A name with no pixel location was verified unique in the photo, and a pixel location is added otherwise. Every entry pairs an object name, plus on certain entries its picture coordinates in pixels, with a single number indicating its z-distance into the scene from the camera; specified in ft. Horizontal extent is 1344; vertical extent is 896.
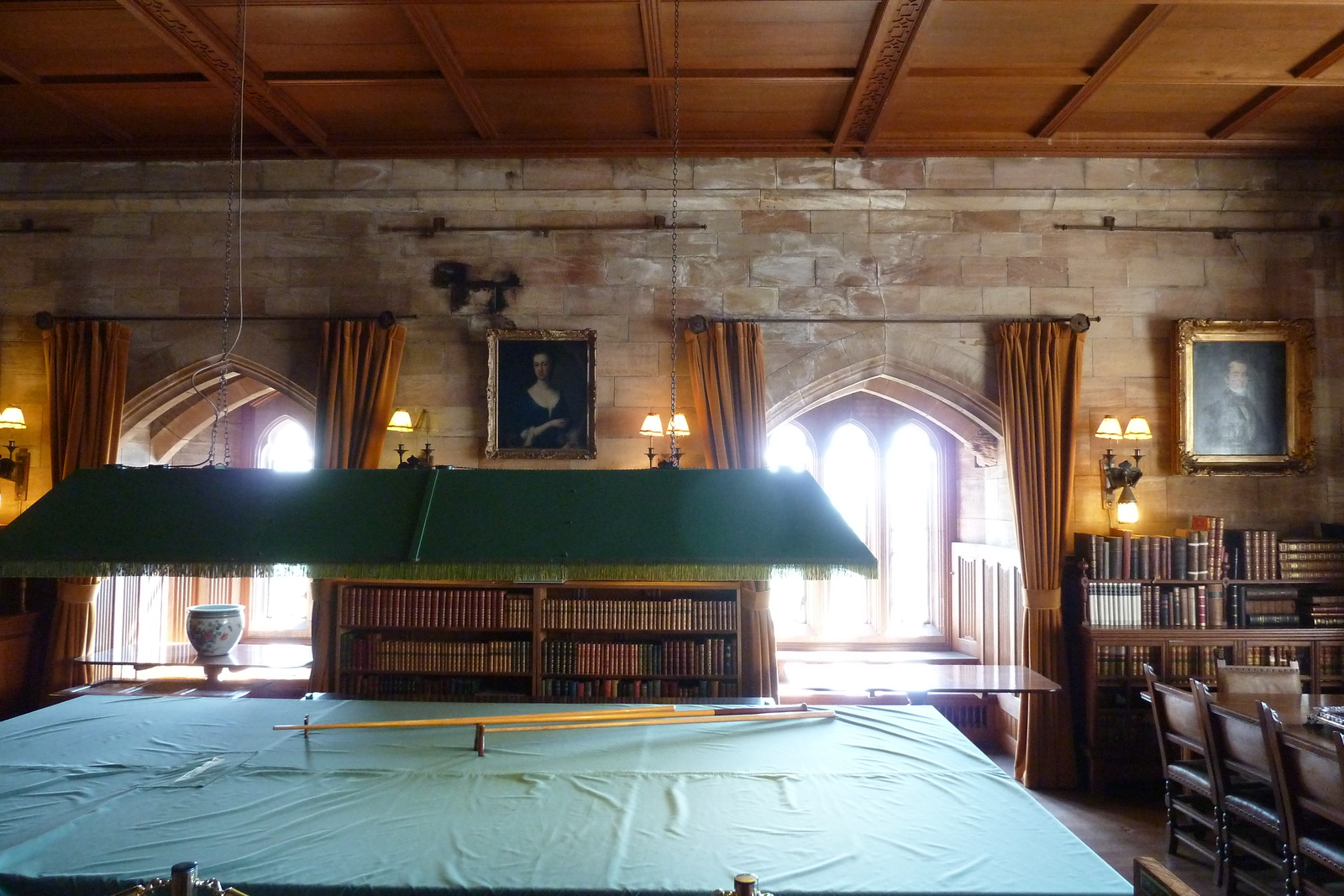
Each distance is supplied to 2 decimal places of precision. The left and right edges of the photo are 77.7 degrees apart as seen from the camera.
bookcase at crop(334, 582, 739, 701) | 19.10
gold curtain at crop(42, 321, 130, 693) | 20.34
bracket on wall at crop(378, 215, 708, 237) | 20.62
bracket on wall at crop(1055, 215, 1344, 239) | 20.35
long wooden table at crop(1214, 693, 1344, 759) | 13.17
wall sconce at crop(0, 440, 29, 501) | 20.66
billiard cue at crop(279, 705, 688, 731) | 11.99
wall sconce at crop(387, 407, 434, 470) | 18.92
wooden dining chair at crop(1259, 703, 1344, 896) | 11.25
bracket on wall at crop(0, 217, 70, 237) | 21.25
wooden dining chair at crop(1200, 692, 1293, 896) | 12.80
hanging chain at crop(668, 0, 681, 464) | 14.12
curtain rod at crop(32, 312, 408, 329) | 20.36
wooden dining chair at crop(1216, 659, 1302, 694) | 15.71
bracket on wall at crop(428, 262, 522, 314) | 20.70
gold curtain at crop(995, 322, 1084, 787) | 19.36
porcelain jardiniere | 20.57
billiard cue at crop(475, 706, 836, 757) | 12.14
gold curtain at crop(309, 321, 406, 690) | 20.10
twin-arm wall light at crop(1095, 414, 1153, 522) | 19.44
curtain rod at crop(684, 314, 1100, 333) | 20.18
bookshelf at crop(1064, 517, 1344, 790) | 18.90
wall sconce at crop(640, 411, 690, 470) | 19.30
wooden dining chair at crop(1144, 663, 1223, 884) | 14.47
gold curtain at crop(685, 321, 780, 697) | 19.90
